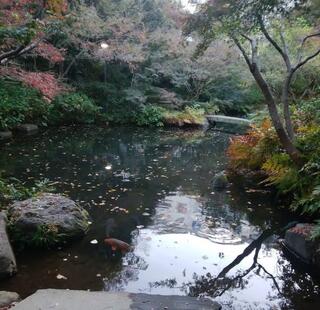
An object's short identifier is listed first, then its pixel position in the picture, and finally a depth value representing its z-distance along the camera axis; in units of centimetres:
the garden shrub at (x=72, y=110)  1532
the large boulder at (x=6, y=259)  392
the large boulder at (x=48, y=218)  469
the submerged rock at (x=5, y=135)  1186
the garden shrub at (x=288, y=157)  578
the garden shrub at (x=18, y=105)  1258
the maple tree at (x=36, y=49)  993
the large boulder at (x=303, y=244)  452
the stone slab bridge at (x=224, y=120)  1944
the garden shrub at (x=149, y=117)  1828
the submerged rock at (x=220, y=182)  814
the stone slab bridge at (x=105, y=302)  331
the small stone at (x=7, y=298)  336
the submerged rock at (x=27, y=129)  1316
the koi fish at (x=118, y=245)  486
